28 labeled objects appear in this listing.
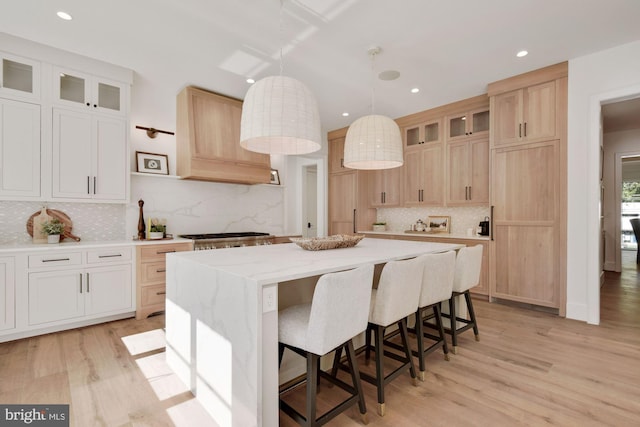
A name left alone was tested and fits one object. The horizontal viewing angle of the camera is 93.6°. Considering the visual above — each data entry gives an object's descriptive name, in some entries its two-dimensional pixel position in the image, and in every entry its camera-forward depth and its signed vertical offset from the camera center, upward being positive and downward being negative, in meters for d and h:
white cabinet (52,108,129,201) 3.15 +0.62
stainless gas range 3.82 -0.36
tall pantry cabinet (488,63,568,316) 3.43 +0.33
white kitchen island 1.44 -0.60
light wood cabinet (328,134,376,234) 5.84 +0.36
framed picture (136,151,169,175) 3.84 +0.66
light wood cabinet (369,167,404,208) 5.36 +0.48
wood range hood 3.88 +0.98
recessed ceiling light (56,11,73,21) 2.47 +1.64
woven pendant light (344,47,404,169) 2.65 +0.65
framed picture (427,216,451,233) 5.00 -0.16
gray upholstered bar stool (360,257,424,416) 1.81 -0.56
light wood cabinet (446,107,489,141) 4.31 +1.33
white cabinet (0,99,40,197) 2.86 +0.62
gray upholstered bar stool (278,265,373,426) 1.45 -0.60
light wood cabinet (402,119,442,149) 4.83 +1.34
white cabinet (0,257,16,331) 2.69 -0.73
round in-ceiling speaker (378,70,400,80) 3.52 +1.66
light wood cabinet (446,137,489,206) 4.28 +0.61
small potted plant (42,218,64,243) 3.14 -0.18
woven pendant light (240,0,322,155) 1.90 +0.66
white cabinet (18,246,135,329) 2.85 -0.74
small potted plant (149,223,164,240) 3.69 -0.23
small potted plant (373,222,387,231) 5.76 -0.24
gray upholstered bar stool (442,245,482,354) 2.61 -0.56
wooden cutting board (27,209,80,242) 3.30 -0.08
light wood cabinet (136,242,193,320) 3.40 -0.75
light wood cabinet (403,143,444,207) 4.78 +0.61
